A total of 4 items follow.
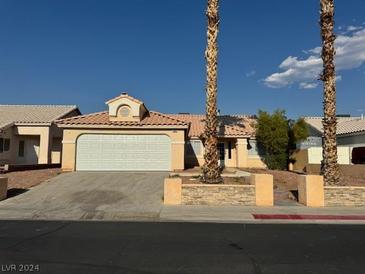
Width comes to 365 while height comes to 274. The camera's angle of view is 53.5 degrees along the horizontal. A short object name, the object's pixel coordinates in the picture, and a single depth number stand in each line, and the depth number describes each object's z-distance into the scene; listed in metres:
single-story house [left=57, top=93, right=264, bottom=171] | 25.42
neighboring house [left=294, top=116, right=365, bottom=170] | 26.75
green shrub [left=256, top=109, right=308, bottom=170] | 28.83
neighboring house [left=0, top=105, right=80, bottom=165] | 30.75
